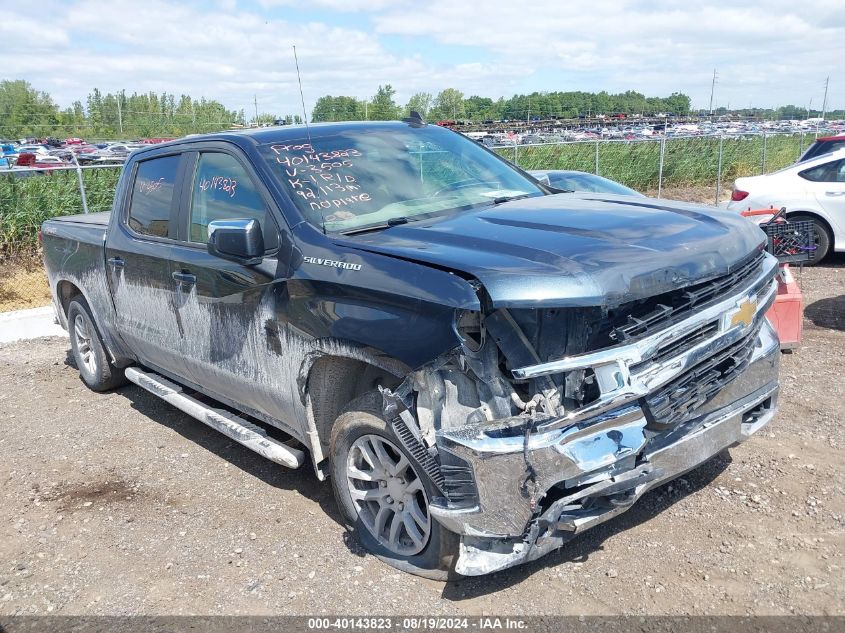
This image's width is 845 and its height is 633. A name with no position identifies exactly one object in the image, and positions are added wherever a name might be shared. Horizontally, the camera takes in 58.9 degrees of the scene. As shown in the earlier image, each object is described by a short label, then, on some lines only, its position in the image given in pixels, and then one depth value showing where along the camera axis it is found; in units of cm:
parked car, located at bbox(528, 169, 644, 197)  827
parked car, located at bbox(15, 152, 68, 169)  2022
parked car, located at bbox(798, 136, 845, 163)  1169
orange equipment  583
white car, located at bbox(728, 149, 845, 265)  981
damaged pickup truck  278
